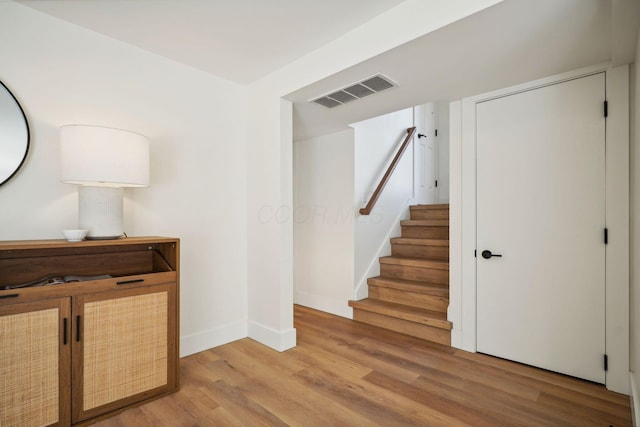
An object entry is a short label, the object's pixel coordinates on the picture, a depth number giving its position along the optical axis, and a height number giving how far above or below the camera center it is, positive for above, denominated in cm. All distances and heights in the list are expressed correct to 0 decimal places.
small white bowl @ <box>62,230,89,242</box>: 173 -12
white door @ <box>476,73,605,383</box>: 208 -10
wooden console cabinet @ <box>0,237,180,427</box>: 149 -65
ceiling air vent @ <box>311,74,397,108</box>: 228 +97
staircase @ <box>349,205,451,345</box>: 292 -76
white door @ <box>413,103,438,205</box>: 470 +93
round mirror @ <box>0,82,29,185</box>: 176 +45
